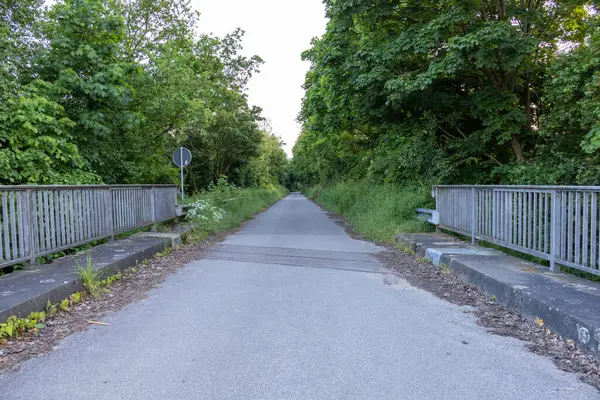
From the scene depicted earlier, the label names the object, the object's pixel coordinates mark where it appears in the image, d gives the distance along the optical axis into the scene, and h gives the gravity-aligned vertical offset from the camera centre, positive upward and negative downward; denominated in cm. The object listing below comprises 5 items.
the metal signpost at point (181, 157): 1244 +81
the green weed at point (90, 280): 521 -129
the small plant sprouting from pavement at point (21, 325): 368 -139
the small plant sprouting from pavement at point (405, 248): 866 -159
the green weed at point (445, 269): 657 -153
